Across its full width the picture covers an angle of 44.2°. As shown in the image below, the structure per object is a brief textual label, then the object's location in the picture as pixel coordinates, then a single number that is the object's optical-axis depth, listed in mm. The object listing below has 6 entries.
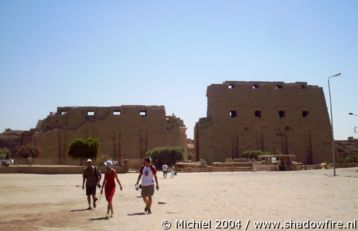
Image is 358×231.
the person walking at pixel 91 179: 11398
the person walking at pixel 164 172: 29255
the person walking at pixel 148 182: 10242
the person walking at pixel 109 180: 10000
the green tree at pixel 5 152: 59194
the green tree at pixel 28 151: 52031
